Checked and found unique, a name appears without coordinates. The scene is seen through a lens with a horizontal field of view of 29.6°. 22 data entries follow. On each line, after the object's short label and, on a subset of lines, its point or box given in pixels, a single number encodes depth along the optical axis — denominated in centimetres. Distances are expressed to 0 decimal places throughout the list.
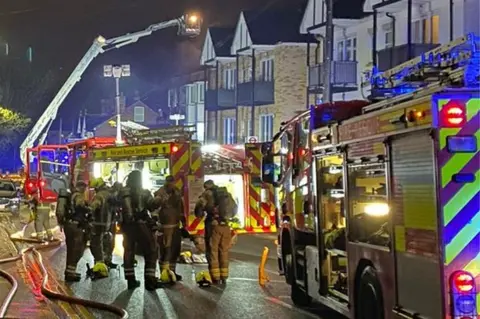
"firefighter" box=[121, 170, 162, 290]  1319
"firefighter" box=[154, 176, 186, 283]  1373
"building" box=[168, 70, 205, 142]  5788
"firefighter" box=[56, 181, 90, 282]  1415
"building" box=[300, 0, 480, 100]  2764
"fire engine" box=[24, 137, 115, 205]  2377
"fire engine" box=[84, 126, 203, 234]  1847
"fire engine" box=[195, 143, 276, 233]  1986
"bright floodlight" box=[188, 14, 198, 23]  2348
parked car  3341
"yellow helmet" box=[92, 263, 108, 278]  1435
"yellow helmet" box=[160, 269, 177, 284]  1349
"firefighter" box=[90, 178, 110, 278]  1447
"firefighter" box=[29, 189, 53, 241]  2058
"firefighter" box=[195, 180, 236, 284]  1362
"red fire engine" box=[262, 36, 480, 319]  653
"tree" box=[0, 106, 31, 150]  5419
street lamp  3442
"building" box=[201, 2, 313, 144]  4247
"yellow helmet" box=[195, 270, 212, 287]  1343
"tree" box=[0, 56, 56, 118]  6088
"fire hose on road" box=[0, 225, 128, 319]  1055
